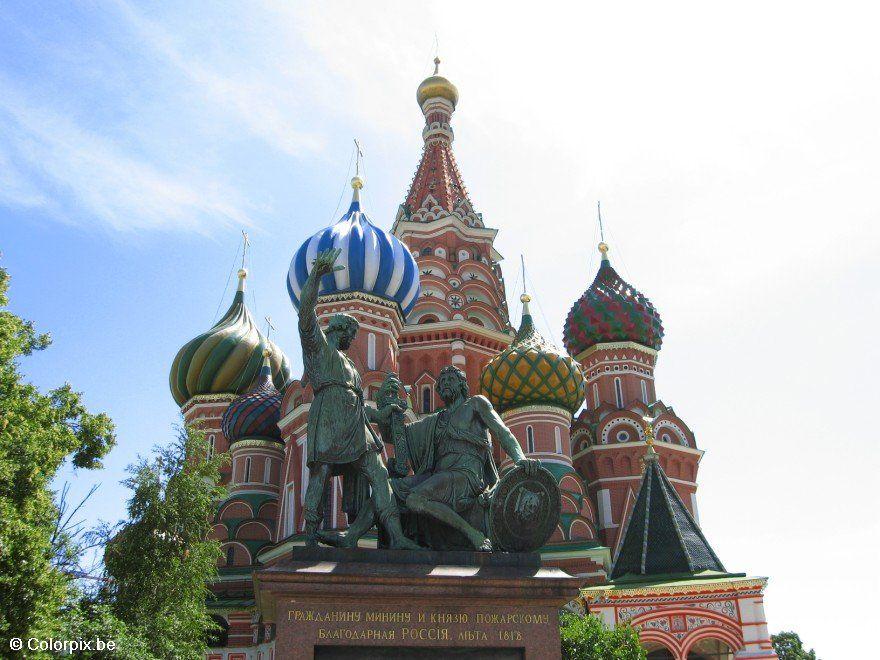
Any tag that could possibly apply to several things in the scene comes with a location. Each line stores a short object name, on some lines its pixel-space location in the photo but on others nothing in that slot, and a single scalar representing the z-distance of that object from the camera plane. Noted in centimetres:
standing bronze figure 777
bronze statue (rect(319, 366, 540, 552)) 776
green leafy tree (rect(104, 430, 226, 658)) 1781
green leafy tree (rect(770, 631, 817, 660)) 4352
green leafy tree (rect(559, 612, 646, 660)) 1669
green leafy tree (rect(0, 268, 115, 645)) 1206
